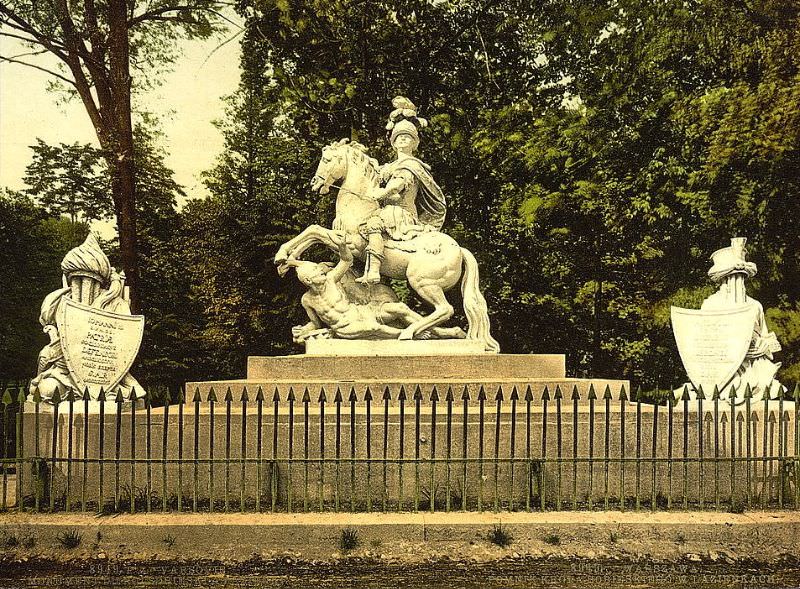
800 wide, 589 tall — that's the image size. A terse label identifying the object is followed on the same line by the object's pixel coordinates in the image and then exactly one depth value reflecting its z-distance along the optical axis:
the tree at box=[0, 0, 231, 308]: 18.36
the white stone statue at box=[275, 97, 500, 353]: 11.12
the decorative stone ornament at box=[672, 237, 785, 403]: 9.26
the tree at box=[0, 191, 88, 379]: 18.75
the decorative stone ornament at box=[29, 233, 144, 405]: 8.62
